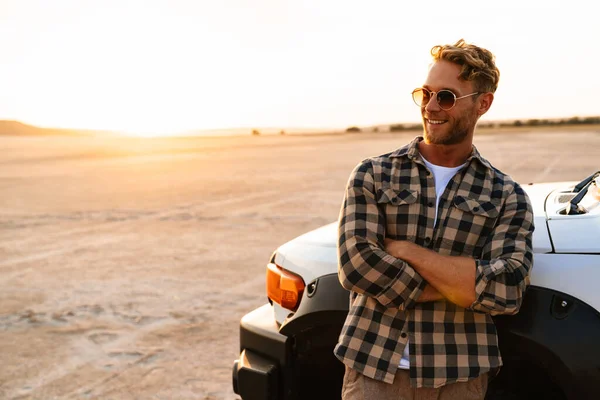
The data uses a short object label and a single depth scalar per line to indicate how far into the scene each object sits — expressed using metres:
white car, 2.09
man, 2.10
